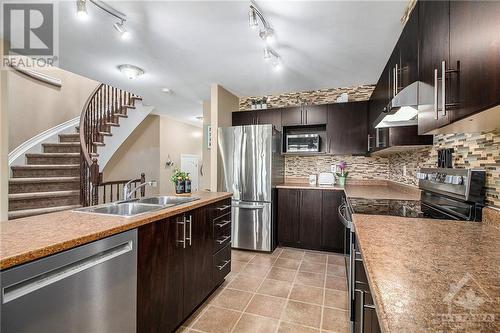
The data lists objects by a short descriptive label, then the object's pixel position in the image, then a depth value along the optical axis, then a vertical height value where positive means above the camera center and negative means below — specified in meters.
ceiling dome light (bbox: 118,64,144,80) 3.03 +1.21
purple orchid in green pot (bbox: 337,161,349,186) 3.73 -0.13
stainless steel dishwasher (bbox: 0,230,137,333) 0.87 -0.54
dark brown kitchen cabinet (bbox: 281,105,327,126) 3.74 +0.79
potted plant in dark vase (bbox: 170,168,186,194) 2.51 -0.19
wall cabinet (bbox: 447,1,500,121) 0.70 +0.37
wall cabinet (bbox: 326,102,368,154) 3.54 +0.56
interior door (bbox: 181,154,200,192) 6.86 -0.05
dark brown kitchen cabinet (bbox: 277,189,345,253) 3.35 -0.80
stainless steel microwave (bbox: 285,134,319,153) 3.75 +0.35
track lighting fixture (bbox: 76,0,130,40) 1.61 +1.20
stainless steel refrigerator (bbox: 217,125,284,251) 3.39 -0.22
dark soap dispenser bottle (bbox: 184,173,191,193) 2.54 -0.22
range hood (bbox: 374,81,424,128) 1.31 +0.36
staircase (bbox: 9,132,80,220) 3.14 -0.26
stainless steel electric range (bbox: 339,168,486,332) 1.33 -0.28
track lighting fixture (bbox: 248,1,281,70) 1.82 +1.18
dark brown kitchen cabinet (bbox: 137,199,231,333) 1.40 -0.73
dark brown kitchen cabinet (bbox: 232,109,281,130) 3.94 +0.80
